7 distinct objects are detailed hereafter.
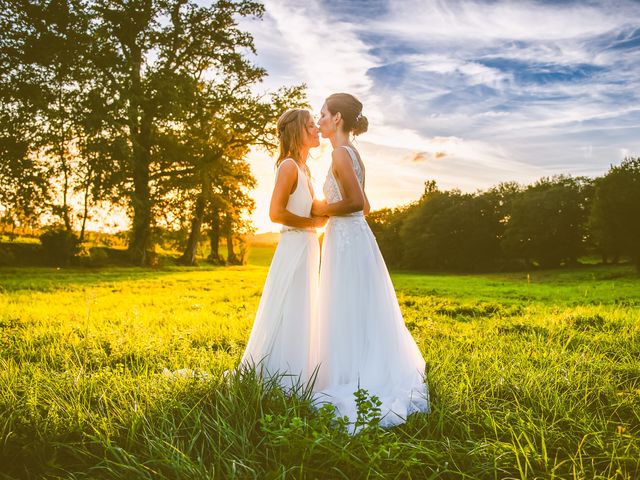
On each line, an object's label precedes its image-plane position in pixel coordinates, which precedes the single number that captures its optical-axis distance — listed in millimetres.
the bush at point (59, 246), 27250
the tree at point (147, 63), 28781
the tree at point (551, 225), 54781
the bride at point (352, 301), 4352
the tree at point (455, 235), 63000
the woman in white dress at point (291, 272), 4570
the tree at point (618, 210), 33531
